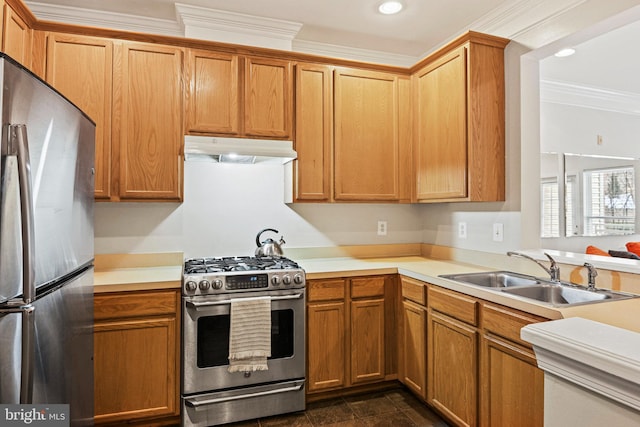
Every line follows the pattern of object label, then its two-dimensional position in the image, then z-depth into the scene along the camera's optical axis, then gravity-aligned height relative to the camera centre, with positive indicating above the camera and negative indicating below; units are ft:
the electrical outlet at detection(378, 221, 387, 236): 11.30 -0.33
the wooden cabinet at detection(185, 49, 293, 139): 8.71 +2.76
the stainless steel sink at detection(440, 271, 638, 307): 6.23 -1.26
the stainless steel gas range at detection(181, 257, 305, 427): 7.51 -2.57
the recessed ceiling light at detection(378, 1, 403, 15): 8.68 +4.70
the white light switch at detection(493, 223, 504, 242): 8.75 -0.34
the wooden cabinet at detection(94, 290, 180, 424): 7.18 -2.61
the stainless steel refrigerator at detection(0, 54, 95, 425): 3.49 -0.27
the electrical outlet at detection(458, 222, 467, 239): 9.85 -0.34
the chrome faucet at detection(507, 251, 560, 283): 6.96 -0.96
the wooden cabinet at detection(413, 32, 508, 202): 8.25 +2.10
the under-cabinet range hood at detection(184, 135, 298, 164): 8.16 +1.43
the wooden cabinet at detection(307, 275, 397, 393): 8.48 -2.55
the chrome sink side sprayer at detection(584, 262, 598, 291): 6.42 -0.97
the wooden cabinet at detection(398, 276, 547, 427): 5.77 -2.45
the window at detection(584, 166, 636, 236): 15.34 +0.59
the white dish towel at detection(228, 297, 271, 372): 7.61 -2.29
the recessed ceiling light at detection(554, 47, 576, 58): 11.09 +4.66
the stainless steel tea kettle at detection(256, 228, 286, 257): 9.47 -0.76
